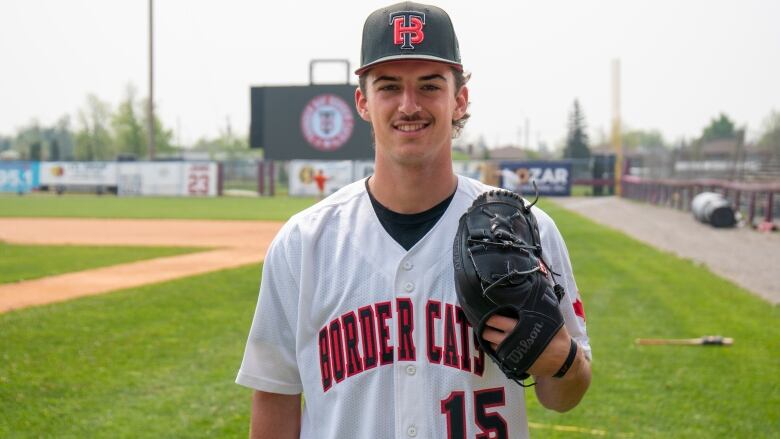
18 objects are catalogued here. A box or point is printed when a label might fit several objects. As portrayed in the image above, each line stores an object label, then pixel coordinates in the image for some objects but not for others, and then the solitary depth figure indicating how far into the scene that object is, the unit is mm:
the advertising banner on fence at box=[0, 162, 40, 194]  43719
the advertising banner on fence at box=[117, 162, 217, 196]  41531
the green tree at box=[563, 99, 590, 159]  74375
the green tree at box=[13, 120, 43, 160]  116038
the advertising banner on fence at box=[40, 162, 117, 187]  42031
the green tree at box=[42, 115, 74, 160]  115612
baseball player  2023
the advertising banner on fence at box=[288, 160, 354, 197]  37219
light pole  42406
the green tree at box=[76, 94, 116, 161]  80250
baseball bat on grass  7180
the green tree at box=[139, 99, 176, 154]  80625
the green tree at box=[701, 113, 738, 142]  89688
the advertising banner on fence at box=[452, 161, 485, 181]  35662
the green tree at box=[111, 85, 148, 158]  74125
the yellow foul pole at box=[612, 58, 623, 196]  45438
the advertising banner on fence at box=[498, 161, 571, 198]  34531
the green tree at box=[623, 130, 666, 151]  106269
